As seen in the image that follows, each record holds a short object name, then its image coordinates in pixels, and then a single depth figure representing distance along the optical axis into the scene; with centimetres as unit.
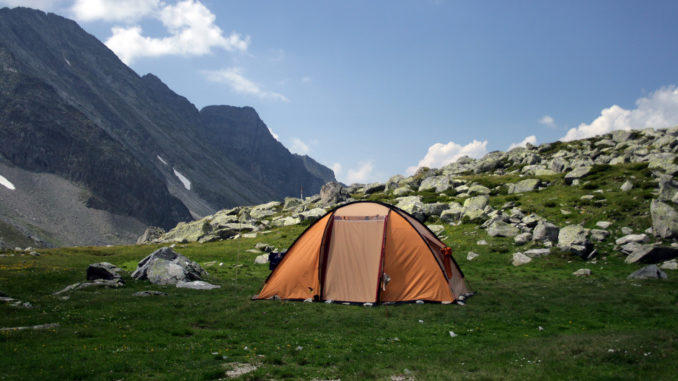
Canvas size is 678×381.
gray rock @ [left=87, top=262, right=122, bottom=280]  2765
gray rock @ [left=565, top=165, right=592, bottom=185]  5197
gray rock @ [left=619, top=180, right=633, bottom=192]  4241
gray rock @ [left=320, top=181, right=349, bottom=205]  9716
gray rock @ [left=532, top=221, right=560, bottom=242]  3581
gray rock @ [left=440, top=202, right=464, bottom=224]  5003
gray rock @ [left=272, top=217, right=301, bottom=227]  7094
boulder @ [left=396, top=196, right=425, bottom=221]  5348
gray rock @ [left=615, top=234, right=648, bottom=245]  3159
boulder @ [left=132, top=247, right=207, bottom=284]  2855
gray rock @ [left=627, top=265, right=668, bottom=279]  2498
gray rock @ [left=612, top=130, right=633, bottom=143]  9100
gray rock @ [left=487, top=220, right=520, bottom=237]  3972
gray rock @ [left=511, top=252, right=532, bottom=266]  3291
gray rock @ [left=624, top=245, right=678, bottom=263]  2827
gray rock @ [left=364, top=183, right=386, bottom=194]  9931
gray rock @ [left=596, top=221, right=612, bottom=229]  3541
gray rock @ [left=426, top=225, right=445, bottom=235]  4712
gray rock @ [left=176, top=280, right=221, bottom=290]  2652
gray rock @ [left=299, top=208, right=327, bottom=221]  7100
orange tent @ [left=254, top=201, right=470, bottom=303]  2156
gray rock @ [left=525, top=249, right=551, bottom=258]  3338
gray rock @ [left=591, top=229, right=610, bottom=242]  3400
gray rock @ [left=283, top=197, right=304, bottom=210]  10614
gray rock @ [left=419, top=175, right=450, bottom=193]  7238
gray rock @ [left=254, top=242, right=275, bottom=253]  4684
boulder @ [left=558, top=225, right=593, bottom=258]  3238
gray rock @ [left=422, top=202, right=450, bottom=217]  5409
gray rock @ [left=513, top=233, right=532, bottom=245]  3697
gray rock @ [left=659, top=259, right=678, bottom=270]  2689
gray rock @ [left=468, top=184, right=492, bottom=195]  6103
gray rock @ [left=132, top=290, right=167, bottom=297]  2298
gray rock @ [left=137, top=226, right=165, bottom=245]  11238
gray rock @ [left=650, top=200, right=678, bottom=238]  3066
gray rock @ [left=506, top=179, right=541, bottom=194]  5506
